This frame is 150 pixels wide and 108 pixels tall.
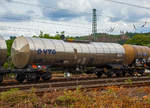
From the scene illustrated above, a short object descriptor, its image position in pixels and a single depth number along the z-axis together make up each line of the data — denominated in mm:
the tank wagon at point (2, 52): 15609
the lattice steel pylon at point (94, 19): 48931
